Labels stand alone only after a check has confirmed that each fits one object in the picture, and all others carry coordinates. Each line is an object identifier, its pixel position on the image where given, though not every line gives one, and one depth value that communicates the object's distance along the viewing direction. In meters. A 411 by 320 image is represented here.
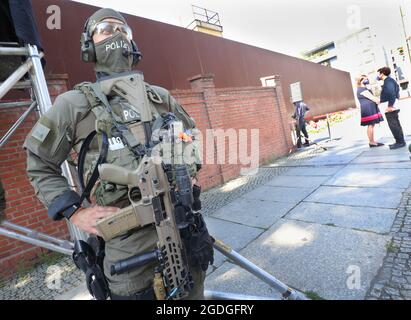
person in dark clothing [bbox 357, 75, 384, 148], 6.42
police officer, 1.37
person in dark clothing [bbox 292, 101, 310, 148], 9.05
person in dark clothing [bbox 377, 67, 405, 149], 5.82
